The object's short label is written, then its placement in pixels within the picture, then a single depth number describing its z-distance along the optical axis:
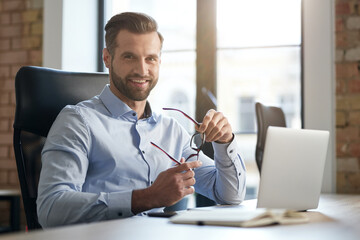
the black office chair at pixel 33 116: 1.56
